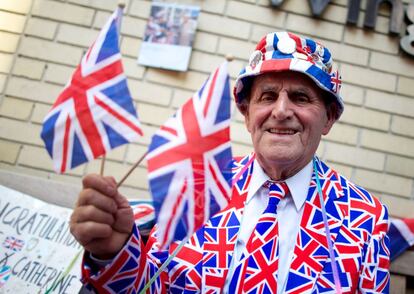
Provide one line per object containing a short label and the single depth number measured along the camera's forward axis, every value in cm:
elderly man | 125
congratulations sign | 179
